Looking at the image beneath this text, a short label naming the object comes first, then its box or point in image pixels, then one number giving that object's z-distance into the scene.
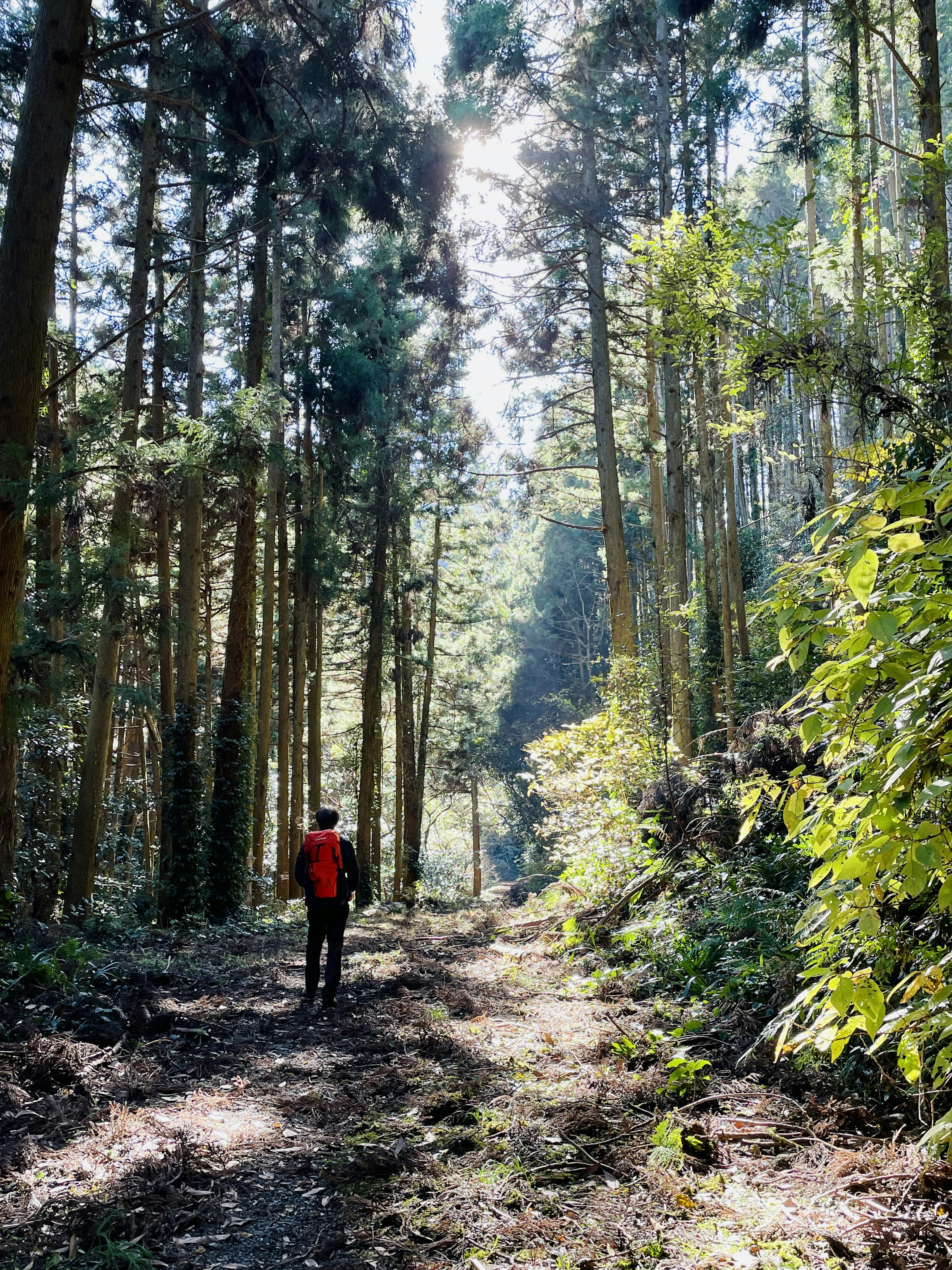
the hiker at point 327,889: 7.47
